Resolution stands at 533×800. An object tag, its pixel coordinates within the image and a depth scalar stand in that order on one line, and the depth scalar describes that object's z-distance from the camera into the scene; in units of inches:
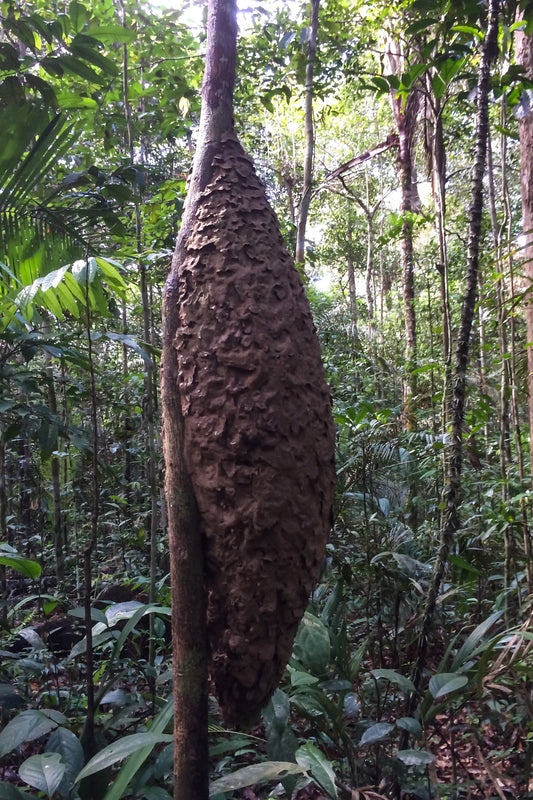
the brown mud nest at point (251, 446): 36.0
